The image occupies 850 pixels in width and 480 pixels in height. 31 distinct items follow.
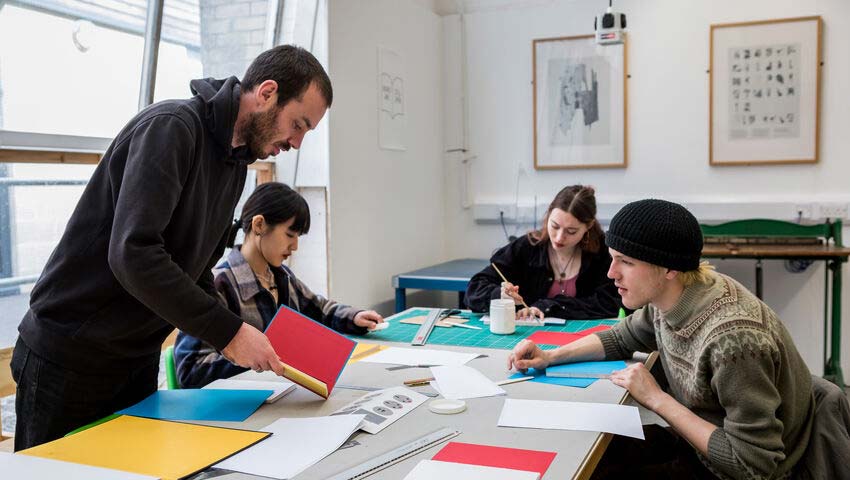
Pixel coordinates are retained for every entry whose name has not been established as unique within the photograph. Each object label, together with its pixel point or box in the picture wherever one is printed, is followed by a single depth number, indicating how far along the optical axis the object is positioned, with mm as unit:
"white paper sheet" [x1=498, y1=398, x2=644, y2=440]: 1419
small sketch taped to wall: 4004
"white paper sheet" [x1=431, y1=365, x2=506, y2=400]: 1653
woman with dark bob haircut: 2096
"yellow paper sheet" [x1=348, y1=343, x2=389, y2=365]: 2035
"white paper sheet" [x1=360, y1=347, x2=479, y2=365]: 1965
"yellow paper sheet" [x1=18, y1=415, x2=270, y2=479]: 1220
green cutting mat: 2230
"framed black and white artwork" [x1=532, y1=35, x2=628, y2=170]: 4422
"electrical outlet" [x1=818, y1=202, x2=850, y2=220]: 3988
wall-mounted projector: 3717
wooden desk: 3543
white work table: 1235
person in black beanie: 1379
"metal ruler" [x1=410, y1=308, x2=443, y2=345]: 2230
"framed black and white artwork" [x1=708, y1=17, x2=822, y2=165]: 4035
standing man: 1383
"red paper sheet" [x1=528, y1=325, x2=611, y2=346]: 2188
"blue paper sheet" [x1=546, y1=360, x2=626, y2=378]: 1820
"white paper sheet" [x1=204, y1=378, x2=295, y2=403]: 1699
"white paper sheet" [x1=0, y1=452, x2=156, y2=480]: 1158
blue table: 3830
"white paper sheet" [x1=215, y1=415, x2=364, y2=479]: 1218
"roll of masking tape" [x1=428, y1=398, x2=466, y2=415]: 1513
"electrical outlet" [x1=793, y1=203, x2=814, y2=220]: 4047
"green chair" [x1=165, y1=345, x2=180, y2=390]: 1931
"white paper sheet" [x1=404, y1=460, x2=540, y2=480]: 1169
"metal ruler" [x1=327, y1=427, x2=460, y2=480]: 1187
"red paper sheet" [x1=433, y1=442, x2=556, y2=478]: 1222
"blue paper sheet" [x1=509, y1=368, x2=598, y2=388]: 1744
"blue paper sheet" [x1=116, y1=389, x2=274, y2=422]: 1494
